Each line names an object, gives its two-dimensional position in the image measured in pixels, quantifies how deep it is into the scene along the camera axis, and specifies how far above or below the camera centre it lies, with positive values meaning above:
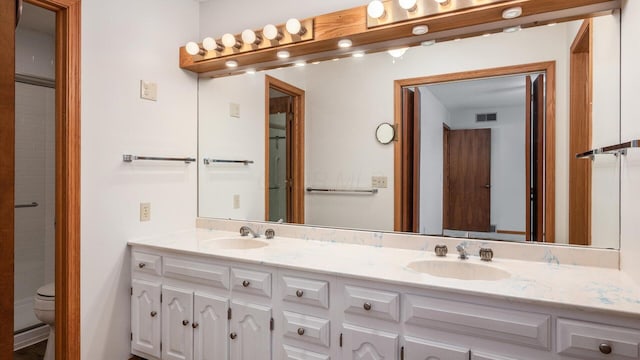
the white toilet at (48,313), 2.12 -0.79
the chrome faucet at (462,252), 1.73 -0.36
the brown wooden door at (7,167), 0.44 +0.01
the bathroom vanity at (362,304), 1.18 -0.49
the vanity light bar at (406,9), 1.62 +0.78
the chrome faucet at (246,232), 2.33 -0.35
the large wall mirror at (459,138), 1.59 +0.20
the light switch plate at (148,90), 2.22 +0.54
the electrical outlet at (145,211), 2.23 -0.21
